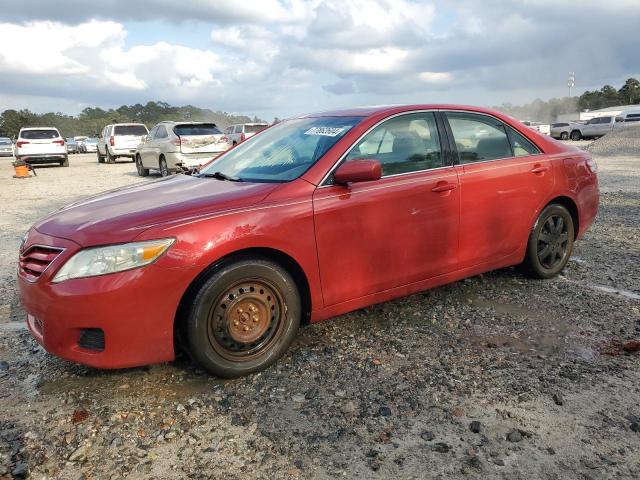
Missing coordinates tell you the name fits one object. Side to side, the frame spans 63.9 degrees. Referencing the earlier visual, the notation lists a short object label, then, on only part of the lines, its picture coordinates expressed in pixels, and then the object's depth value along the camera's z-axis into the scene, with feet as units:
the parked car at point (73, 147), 152.76
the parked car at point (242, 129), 80.33
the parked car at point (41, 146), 71.56
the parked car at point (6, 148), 123.85
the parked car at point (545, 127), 118.73
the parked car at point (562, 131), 123.44
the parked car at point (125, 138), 74.59
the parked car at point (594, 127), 114.93
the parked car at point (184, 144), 43.62
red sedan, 8.93
